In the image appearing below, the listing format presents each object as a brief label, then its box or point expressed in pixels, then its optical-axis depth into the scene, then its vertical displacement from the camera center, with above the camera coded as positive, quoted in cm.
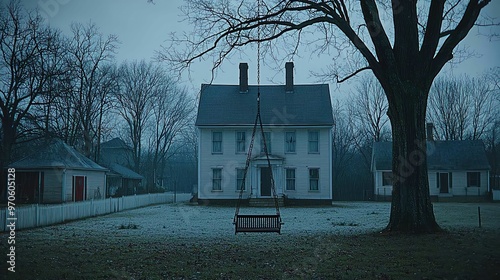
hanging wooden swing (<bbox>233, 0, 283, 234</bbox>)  1700 -187
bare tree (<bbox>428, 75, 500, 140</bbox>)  6049 +606
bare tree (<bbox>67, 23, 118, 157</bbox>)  4334 +602
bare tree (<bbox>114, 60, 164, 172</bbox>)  5769 +773
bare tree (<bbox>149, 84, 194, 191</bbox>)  6253 +622
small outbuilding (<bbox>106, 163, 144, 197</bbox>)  5479 -142
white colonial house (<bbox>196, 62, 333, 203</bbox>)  4184 +122
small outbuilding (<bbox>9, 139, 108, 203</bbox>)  3406 -48
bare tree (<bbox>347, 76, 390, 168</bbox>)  6156 +471
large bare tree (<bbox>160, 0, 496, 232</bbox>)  1573 +276
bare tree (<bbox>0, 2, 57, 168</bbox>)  2606 +486
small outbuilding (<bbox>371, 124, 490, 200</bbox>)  4956 -10
